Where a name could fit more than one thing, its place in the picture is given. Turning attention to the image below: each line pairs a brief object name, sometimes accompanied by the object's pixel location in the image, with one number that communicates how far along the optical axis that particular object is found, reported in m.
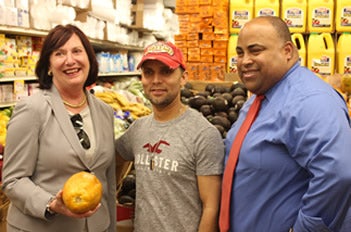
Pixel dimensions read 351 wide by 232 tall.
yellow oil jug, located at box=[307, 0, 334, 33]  5.58
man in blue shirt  1.28
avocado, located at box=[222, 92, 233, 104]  3.49
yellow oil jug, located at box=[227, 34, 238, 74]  5.83
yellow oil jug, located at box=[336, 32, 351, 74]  5.44
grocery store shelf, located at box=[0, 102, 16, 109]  4.19
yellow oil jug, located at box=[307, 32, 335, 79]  5.46
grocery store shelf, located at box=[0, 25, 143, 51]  4.09
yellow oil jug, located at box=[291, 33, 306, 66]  5.52
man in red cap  1.60
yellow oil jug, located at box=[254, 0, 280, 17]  5.74
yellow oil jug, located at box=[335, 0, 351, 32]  5.54
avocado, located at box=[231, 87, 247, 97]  3.67
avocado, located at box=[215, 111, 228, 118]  3.25
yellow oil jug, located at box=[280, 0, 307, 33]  5.64
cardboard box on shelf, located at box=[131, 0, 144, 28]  6.89
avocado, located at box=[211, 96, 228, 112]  3.29
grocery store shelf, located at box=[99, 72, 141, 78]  6.34
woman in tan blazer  1.62
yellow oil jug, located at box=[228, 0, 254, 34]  5.79
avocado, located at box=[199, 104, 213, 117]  3.30
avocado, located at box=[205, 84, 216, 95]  3.96
